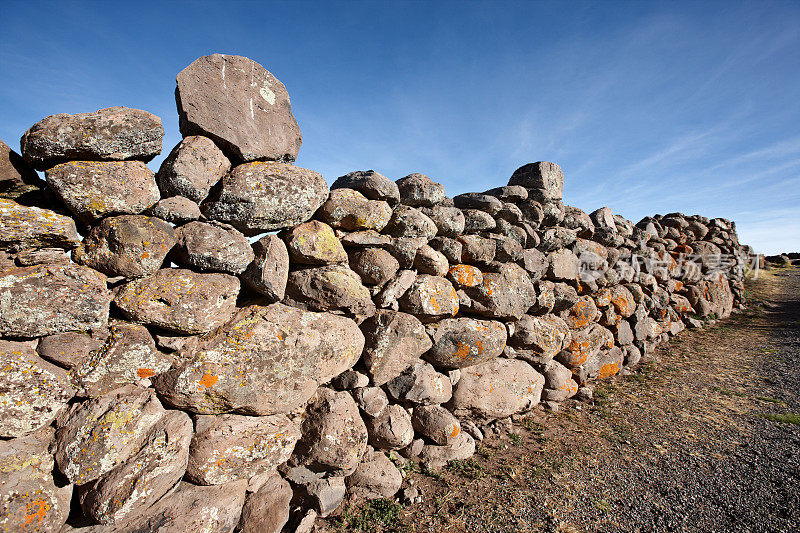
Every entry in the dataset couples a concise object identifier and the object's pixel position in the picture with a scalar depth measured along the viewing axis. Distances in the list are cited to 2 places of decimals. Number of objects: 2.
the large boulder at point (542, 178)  6.12
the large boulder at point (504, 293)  4.81
